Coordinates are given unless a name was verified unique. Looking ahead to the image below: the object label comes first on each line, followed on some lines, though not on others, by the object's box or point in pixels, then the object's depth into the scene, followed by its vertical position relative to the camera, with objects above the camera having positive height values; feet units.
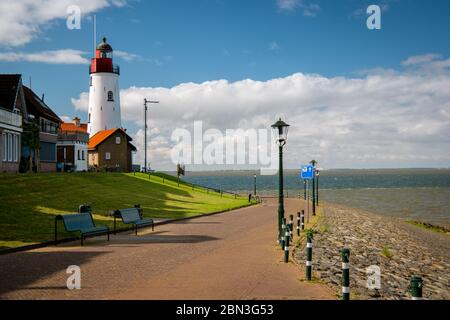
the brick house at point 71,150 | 178.76 +7.11
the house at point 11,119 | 117.80 +12.25
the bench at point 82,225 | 53.78 -6.27
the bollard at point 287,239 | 43.52 -6.26
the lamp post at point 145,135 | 191.42 +13.42
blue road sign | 74.90 -0.54
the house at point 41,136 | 145.38 +10.66
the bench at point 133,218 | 64.80 -6.57
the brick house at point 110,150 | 206.18 +8.14
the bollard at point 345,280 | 29.32 -6.65
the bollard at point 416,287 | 24.34 -5.90
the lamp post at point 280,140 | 57.47 +3.42
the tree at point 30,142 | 138.18 +7.88
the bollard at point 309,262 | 35.86 -6.84
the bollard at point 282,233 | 50.49 -6.69
